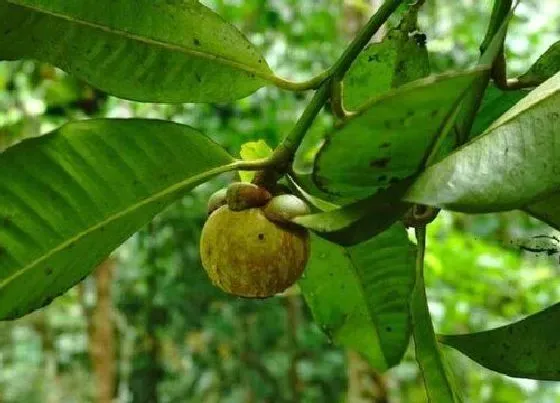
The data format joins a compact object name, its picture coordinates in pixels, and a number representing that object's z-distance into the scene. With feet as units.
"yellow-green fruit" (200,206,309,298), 1.78
